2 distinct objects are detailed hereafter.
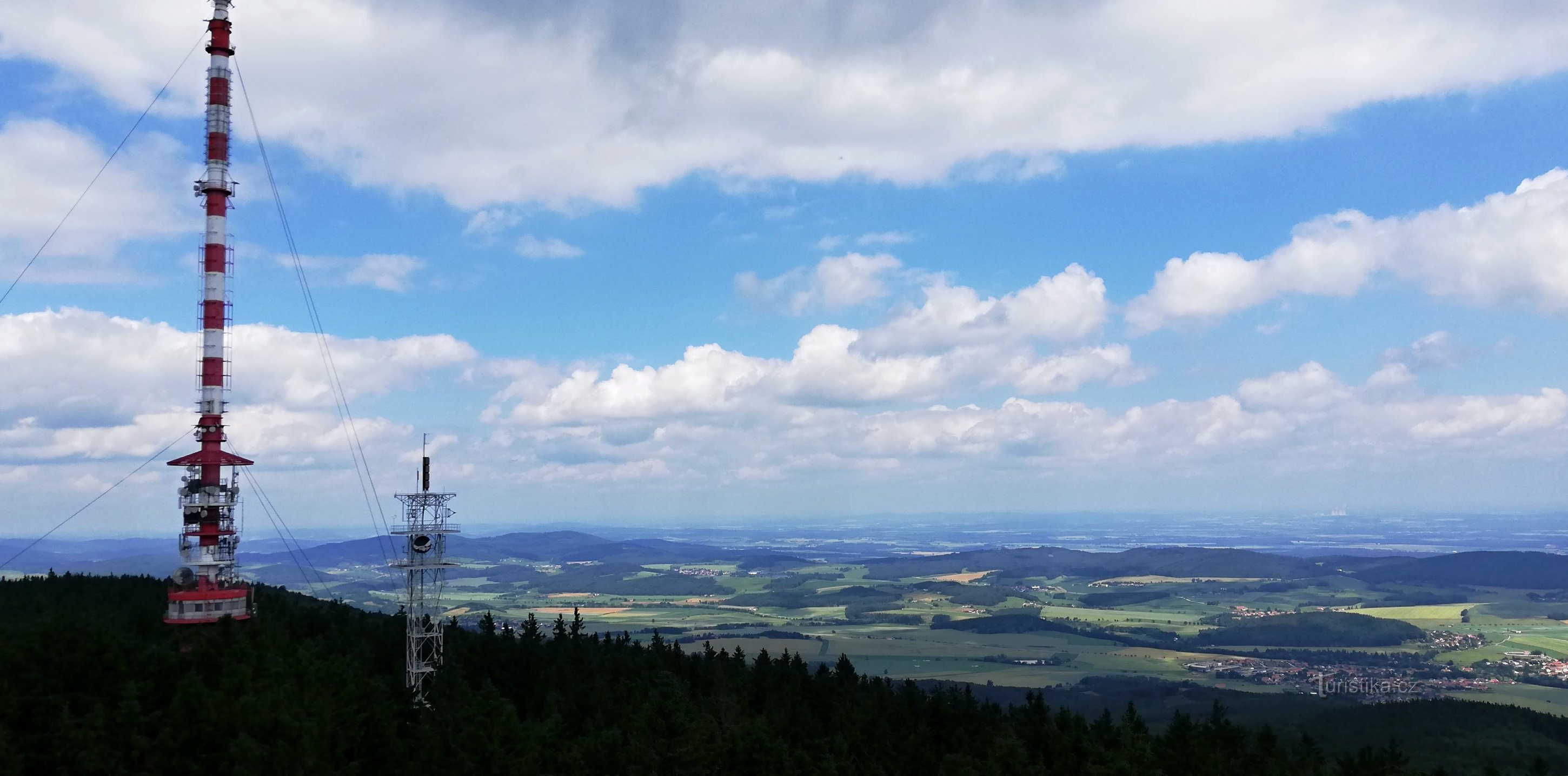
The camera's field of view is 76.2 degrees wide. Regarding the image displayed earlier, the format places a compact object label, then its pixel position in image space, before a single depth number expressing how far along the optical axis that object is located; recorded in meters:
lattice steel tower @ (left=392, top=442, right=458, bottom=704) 76.62
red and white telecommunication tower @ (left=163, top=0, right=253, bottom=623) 88.75
